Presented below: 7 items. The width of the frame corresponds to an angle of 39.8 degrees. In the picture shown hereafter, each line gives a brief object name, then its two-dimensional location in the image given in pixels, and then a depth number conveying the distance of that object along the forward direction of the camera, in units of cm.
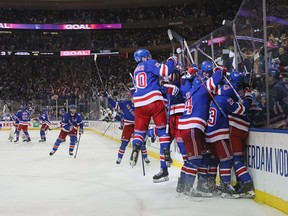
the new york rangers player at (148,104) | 451
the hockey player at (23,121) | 1209
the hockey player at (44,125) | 1245
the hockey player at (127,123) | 681
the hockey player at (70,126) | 828
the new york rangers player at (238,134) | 392
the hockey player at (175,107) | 436
